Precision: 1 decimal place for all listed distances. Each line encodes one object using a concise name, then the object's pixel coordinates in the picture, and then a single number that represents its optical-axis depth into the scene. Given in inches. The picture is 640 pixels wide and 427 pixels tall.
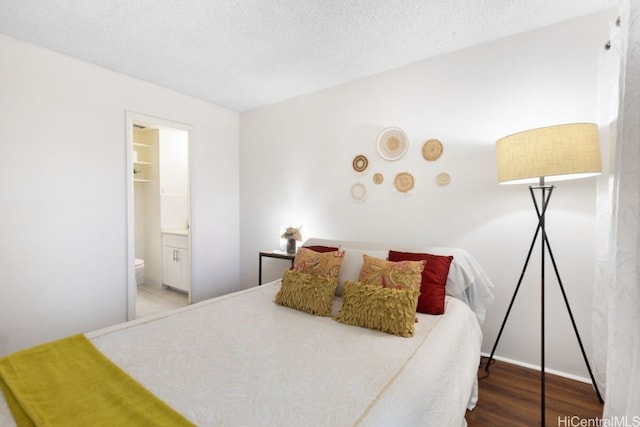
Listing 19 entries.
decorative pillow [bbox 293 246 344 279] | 81.8
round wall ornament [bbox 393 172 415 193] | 105.3
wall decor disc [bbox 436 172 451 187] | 98.3
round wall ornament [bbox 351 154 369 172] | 116.0
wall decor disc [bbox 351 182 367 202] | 116.6
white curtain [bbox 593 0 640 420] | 36.9
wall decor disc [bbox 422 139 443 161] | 99.7
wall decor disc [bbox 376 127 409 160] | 106.5
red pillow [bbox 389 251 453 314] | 72.4
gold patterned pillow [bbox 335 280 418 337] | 61.6
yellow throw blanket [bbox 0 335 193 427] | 35.9
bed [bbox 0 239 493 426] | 38.6
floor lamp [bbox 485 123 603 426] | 61.9
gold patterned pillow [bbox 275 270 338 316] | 74.2
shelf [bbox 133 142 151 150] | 171.8
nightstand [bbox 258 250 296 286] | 121.6
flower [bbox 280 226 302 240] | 128.3
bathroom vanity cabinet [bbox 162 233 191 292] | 156.6
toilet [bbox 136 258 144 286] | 154.8
